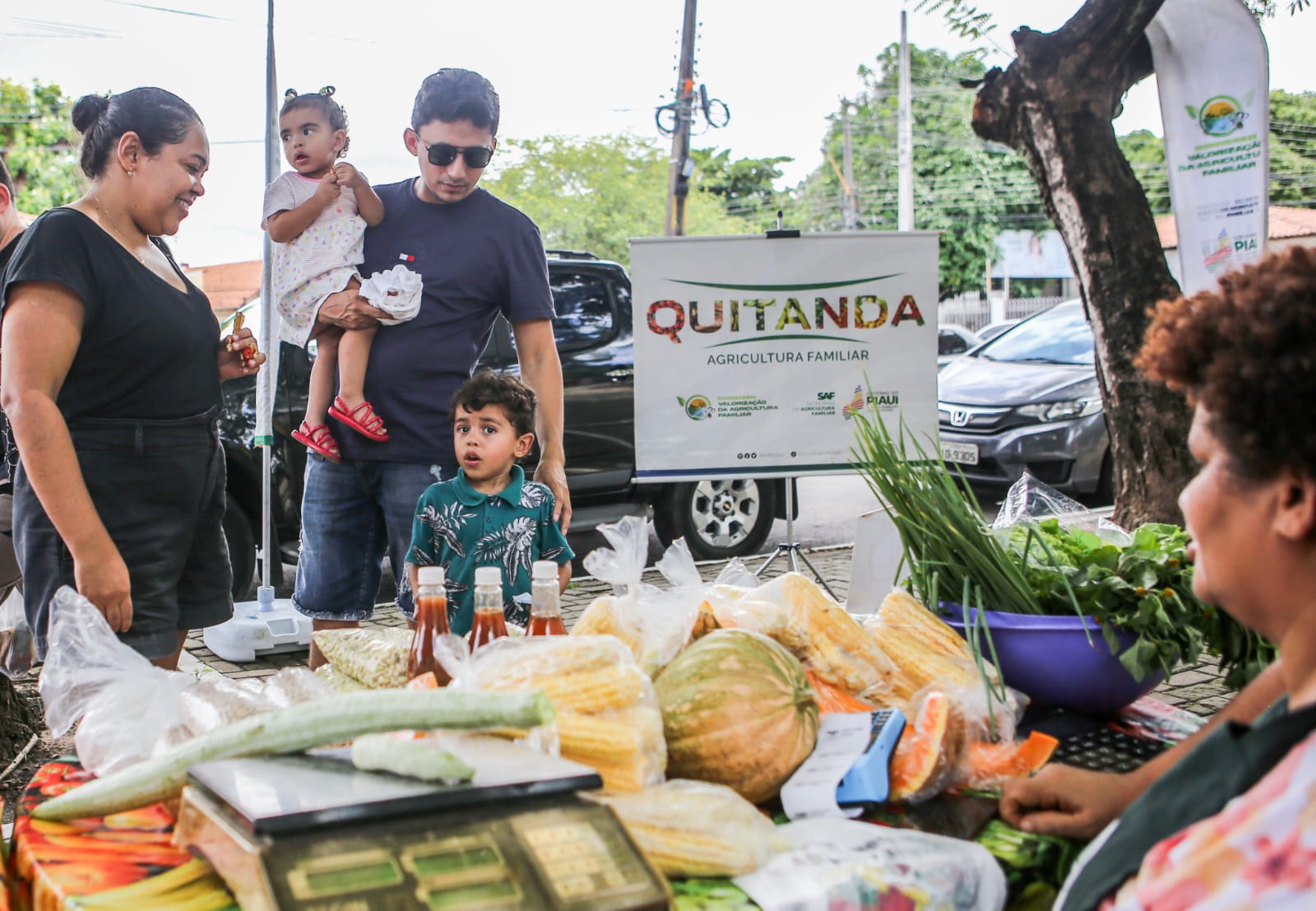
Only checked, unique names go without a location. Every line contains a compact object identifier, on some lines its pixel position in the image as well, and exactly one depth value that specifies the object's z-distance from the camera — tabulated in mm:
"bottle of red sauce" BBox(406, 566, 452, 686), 1695
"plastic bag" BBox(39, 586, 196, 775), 1565
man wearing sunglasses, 3092
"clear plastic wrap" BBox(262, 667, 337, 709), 1639
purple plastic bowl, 1907
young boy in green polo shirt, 2826
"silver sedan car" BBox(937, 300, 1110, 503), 8953
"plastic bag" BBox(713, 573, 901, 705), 1812
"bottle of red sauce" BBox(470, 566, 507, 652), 1716
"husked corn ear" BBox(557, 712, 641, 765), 1376
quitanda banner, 5652
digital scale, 1008
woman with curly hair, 966
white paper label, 1475
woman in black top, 2336
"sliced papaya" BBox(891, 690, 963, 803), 1534
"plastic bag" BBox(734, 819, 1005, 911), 1244
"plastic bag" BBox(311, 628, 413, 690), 1753
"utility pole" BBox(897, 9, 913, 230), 27547
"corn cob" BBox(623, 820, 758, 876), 1285
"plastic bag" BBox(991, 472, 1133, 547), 2355
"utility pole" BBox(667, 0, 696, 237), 18797
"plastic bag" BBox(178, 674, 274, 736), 1512
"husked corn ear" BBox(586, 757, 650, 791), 1373
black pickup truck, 5914
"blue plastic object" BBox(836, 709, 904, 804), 1471
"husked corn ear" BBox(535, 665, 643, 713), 1418
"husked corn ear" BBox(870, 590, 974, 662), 1915
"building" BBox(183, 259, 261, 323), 44219
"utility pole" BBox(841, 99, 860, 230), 39438
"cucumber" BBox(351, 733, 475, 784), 1149
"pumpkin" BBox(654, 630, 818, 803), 1509
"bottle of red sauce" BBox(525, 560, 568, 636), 1762
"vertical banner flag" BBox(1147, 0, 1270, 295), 5543
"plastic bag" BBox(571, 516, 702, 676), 1698
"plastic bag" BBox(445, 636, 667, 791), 1378
